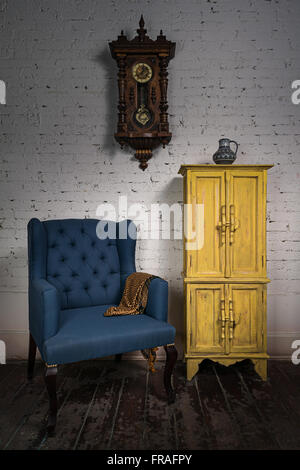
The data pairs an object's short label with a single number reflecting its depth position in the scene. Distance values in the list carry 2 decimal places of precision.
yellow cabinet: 2.29
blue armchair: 1.73
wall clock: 2.51
